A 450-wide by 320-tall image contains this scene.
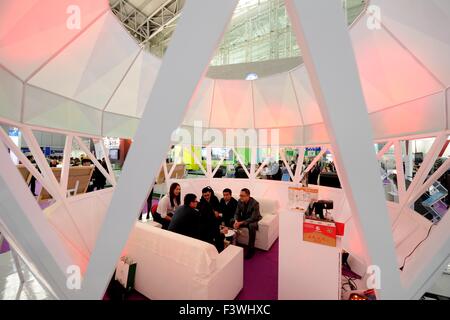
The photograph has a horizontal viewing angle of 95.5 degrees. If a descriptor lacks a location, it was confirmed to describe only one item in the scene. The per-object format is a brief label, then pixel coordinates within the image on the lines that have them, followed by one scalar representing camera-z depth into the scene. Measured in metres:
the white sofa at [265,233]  5.30
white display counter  2.92
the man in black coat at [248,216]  5.04
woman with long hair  5.36
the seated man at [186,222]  3.86
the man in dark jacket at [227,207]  6.03
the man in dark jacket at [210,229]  4.03
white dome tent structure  1.07
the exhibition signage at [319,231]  2.88
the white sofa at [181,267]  2.97
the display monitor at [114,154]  15.40
